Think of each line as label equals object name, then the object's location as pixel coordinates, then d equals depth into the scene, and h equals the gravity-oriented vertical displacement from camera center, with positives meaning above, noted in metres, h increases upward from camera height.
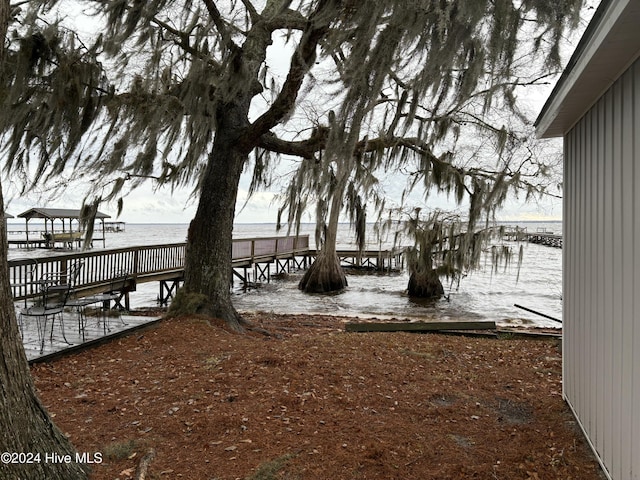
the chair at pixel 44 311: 5.11 -0.89
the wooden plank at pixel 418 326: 7.47 -1.67
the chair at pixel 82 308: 5.73 -1.09
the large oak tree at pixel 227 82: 3.88 +1.70
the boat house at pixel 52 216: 28.67 +1.27
